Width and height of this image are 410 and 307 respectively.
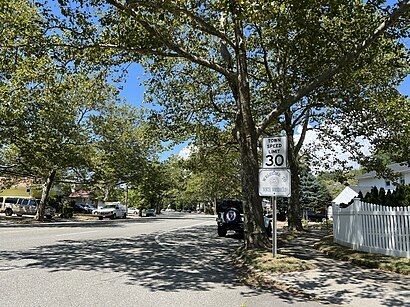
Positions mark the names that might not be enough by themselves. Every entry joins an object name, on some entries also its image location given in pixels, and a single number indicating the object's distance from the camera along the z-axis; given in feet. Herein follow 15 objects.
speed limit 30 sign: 31.73
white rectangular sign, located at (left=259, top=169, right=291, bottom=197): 31.07
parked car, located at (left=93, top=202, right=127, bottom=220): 140.67
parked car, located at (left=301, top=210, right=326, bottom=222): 153.44
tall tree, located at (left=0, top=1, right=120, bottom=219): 39.37
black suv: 60.59
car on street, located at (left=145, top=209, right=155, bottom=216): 215.10
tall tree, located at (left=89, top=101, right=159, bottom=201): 113.29
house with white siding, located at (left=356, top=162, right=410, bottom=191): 132.67
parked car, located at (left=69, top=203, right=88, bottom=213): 183.73
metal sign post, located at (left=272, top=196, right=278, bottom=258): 30.92
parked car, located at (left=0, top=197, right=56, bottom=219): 129.39
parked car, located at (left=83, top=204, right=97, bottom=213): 194.23
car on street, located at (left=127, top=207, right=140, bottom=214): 258.69
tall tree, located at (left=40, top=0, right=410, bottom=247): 33.83
